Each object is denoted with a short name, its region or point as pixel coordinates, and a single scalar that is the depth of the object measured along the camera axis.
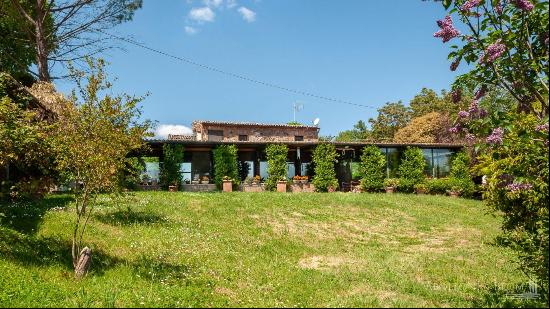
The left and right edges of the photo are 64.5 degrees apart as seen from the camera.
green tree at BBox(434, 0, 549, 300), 6.09
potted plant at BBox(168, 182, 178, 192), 28.58
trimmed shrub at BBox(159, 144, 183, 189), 28.84
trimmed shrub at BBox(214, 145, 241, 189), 30.31
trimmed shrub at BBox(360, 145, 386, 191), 32.69
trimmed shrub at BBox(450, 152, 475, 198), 32.38
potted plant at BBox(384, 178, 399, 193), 32.53
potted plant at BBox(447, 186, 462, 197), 32.38
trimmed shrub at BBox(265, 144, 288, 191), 31.31
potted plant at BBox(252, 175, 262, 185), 31.60
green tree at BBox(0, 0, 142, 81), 25.84
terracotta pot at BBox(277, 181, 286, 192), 30.98
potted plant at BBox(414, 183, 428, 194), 32.88
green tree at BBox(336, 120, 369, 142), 82.70
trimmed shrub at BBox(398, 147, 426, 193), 33.84
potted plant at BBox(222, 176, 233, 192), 30.09
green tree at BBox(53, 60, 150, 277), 9.90
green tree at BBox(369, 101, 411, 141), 60.38
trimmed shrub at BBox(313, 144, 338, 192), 31.91
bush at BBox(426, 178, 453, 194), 32.59
